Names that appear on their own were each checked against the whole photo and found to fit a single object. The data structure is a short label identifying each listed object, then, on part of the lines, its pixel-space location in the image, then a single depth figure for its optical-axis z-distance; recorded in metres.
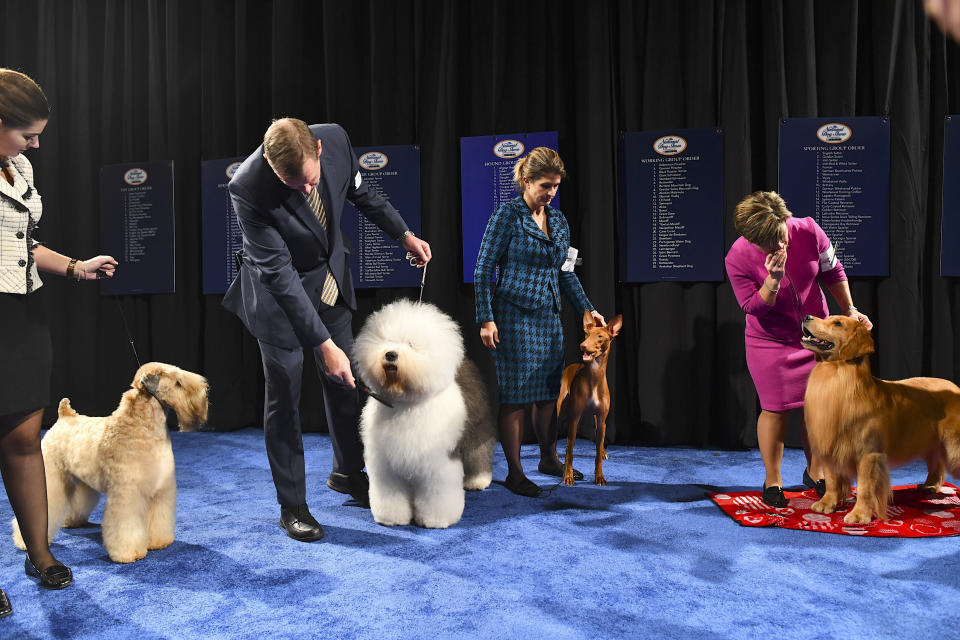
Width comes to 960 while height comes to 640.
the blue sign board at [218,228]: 4.98
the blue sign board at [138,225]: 5.12
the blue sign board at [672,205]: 4.23
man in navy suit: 2.33
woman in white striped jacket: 2.00
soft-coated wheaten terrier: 2.39
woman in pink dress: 2.94
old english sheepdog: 2.61
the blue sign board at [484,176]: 4.44
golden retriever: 2.63
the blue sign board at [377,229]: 4.64
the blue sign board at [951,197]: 4.02
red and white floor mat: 2.59
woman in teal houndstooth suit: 3.25
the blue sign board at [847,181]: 4.06
